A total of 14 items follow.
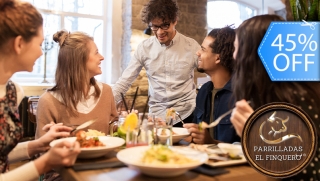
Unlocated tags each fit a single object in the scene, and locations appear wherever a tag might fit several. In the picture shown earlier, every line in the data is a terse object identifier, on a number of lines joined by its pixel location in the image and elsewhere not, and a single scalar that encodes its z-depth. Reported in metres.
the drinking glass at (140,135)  1.31
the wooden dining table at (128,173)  0.98
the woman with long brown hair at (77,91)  1.68
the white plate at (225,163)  1.07
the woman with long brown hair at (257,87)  0.92
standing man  2.71
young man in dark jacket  1.83
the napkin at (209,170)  1.02
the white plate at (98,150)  1.18
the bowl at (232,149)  1.17
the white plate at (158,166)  0.93
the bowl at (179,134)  1.50
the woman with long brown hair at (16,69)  1.05
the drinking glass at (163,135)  1.31
